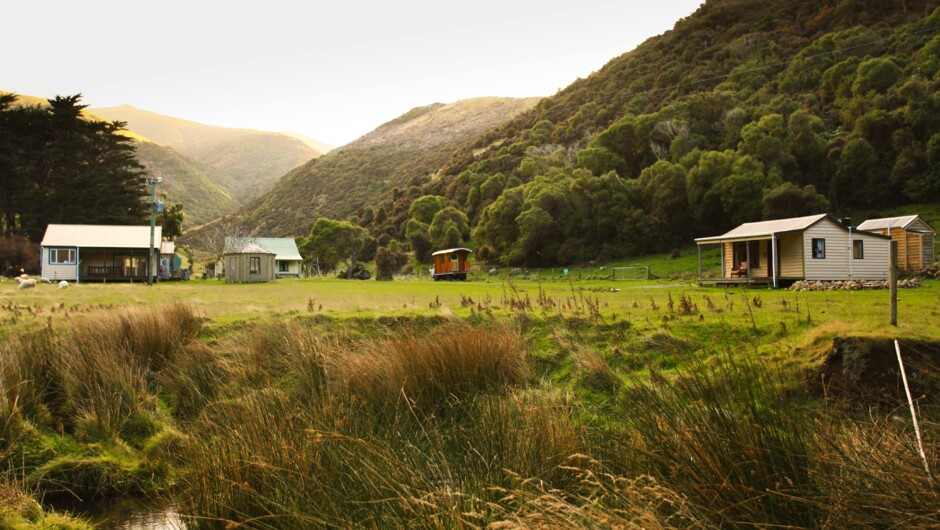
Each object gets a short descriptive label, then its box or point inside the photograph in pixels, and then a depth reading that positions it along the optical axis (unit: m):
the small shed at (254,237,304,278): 56.62
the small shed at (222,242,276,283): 39.38
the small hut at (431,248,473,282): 40.50
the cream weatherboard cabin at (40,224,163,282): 38.72
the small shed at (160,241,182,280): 44.47
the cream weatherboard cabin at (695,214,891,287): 24.28
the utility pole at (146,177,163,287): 33.11
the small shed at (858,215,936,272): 27.70
